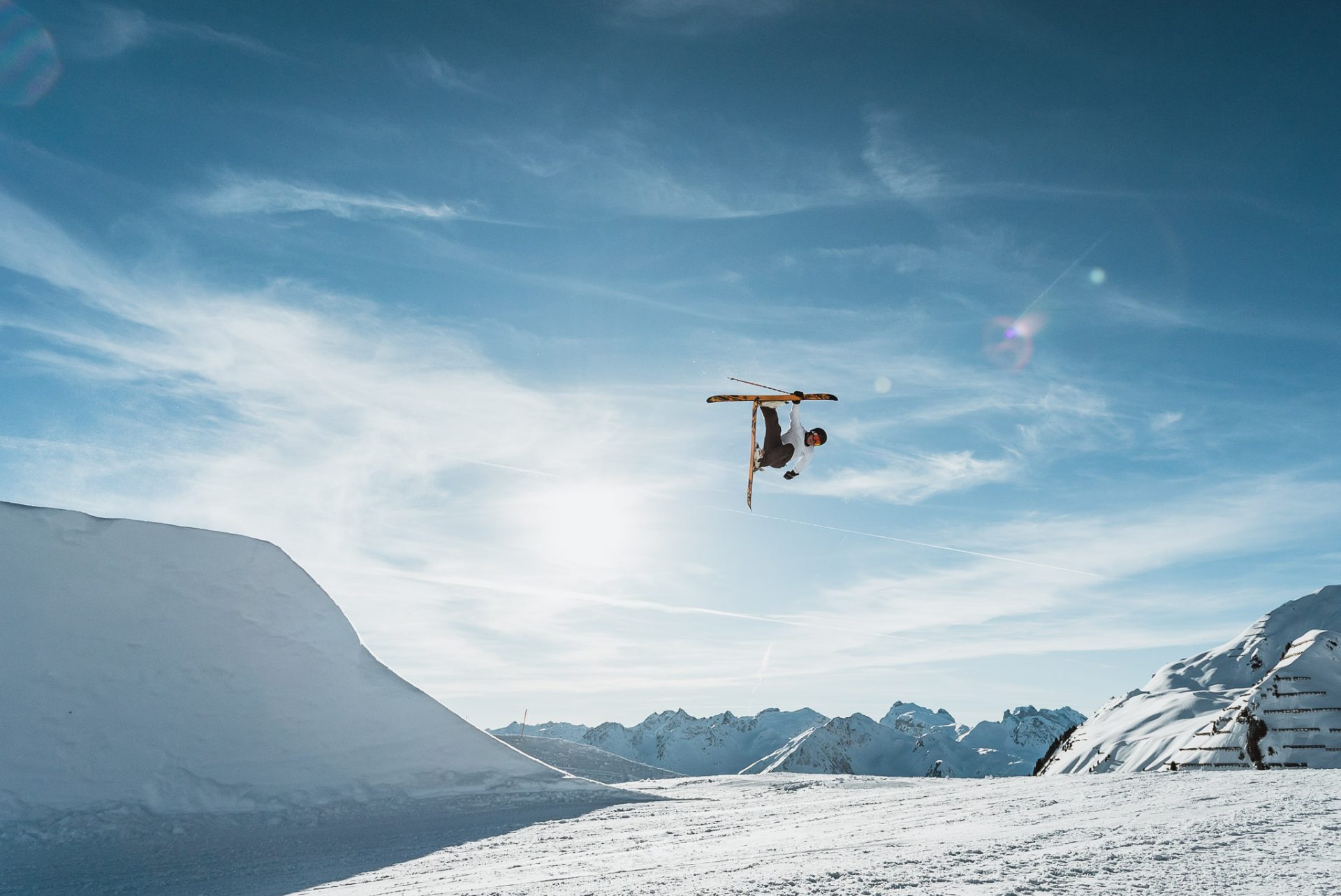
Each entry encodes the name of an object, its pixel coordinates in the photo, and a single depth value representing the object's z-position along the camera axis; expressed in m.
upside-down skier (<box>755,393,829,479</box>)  14.05
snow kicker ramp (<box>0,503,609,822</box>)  21.72
